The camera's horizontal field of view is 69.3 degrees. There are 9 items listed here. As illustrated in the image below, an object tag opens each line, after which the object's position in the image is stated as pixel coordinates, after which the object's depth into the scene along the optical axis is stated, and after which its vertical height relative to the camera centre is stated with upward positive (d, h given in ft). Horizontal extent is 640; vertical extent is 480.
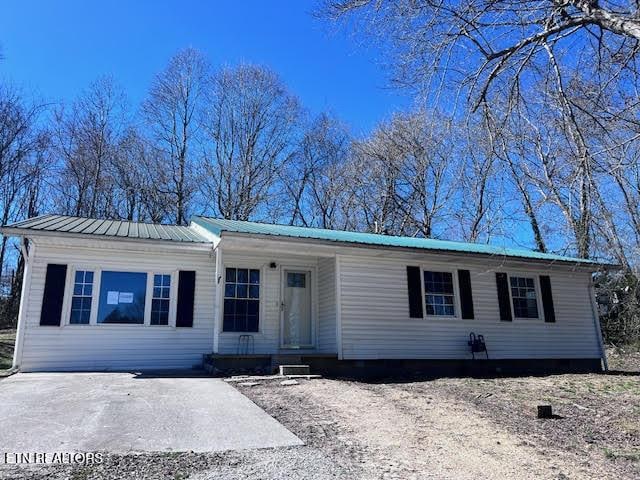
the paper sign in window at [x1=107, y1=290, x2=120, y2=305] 32.89 +2.54
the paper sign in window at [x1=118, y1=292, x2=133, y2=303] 33.14 +2.55
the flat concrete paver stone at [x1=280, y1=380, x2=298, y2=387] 25.45 -2.79
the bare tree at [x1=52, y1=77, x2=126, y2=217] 69.00 +25.74
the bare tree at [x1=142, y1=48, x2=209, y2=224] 73.20 +29.43
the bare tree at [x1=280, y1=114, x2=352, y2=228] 82.53 +27.18
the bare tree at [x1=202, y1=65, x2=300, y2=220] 74.84 +29.67
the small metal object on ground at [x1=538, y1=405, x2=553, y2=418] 19.05 -3.37
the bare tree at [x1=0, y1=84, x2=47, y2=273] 62.23 +24.50
